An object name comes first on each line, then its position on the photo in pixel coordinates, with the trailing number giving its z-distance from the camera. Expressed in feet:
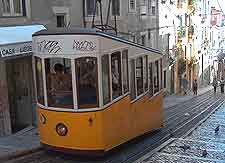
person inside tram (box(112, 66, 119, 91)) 32.08
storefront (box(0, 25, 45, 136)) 39.34
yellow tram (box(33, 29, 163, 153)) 30.12
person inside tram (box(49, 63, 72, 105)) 30.55
